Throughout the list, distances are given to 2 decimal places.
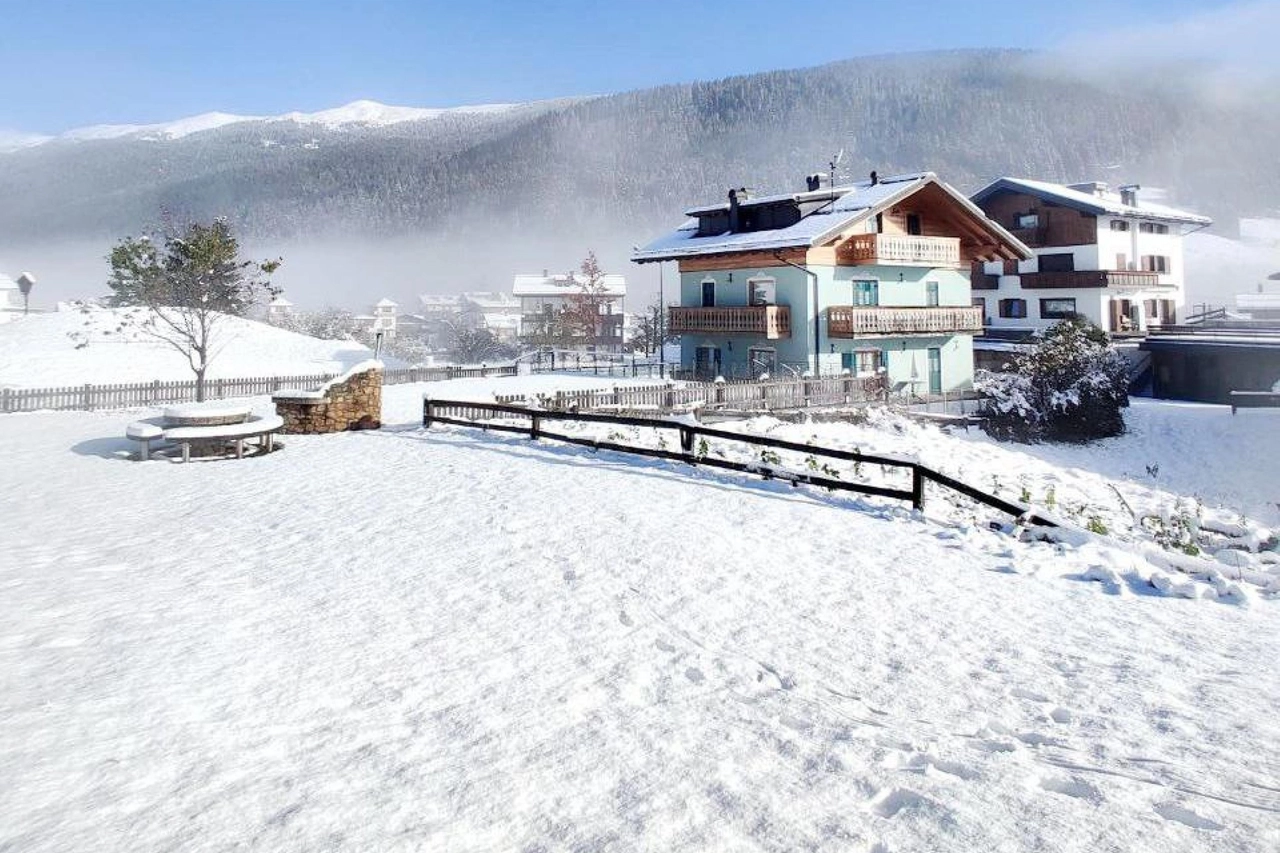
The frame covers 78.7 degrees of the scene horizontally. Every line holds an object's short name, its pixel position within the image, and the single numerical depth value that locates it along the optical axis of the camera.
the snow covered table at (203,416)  17.25
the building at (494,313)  112.04
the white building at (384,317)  116.11
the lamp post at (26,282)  51.19
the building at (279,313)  83.69
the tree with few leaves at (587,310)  70.88
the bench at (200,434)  16.80
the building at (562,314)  73.06
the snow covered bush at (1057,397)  31.23
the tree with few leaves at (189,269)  32.25
